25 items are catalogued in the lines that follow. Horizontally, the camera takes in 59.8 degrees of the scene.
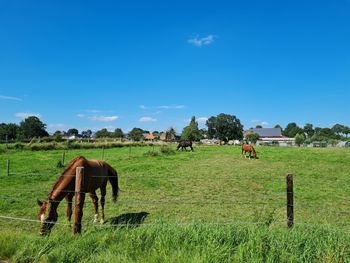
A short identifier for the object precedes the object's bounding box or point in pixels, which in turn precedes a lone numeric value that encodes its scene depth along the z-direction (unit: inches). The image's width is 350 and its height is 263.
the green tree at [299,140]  2922.0
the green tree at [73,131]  5930.1
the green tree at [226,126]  4013.3
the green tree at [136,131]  5824.8
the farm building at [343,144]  2102.6
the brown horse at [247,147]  1019.0
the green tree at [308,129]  6259.8
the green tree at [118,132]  5147.6
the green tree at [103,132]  5433.6
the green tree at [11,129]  3567.4
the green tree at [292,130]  5974.4
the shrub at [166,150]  1173.3
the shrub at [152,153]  1071.2
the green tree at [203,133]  4243.1
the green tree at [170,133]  4022.4
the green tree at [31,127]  3565.5
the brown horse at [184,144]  1436.5
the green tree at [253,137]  3905.5
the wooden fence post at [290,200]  248.9
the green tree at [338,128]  5733.3
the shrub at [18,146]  1343.0
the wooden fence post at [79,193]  236.8
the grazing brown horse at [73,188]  243.3
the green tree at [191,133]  3747.8
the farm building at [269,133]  5162.4
